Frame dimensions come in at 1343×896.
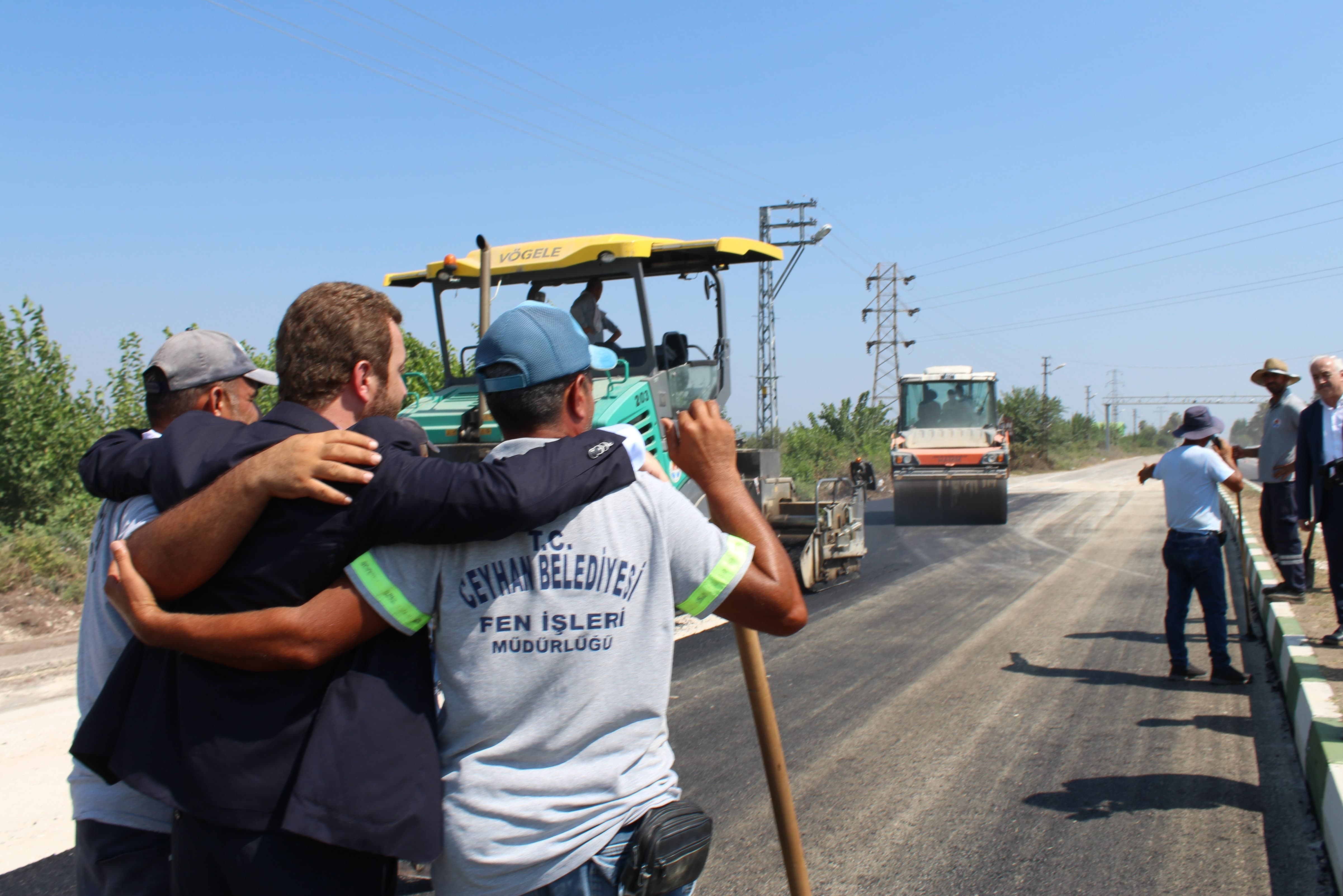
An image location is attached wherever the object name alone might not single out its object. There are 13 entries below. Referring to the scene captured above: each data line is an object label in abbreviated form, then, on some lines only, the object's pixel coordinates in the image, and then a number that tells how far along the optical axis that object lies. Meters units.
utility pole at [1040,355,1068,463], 49.62
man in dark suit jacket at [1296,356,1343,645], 6.16
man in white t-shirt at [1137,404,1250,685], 6.23
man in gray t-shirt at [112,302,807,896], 1.56
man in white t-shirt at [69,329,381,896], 1.96
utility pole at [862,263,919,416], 45.88
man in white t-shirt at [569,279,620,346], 7.56
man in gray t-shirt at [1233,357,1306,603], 7.97
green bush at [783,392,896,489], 32.81
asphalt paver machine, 7.09
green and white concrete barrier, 3.80
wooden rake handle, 2.03
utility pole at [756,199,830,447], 31.23
